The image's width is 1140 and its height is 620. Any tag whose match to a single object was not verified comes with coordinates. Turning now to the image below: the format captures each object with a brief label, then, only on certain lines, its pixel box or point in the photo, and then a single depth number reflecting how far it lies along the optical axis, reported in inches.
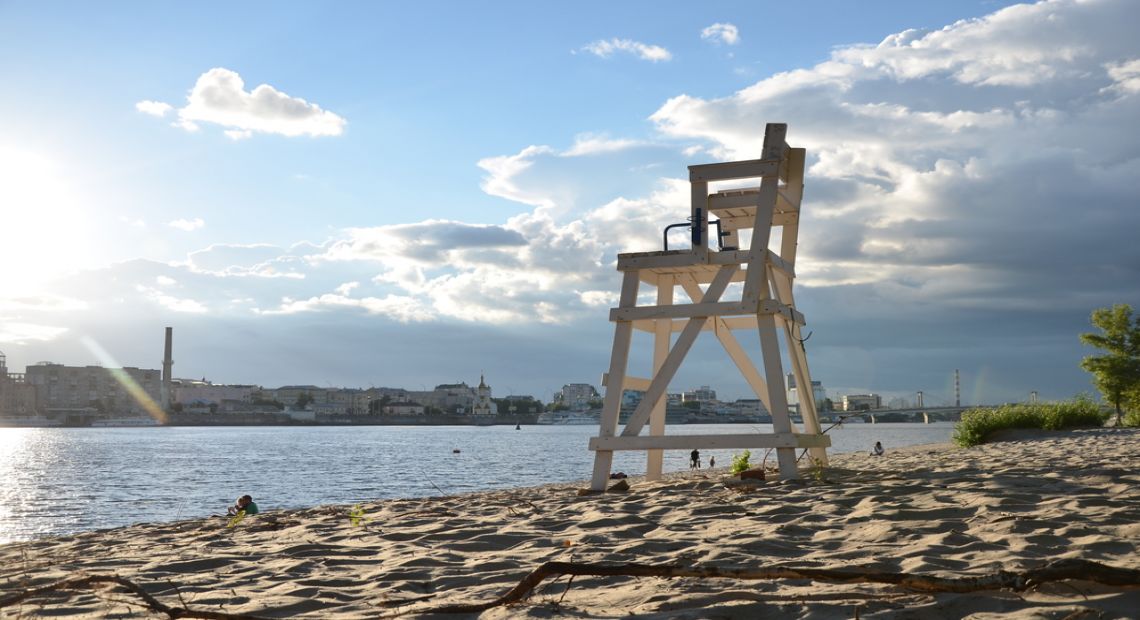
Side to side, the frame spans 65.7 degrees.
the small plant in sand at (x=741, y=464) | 497.1
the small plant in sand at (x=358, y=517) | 334.6
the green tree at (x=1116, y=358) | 1368.1
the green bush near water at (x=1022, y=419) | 989.2
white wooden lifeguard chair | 371.6
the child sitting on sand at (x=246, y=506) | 519.8
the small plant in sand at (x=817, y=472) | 370.0
